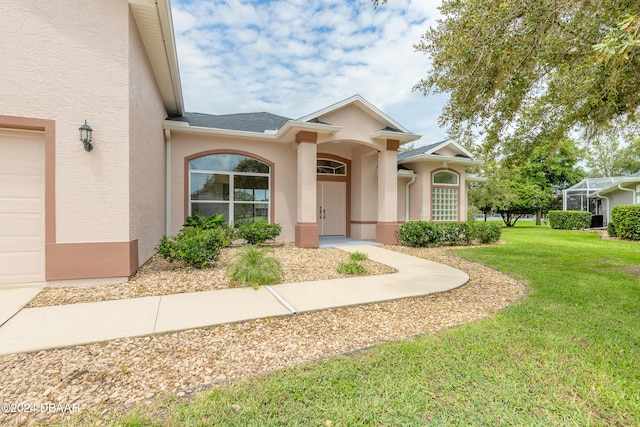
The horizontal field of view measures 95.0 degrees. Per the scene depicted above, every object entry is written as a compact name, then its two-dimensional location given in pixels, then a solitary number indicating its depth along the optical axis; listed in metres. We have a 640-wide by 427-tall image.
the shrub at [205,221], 9.14
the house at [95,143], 4.92
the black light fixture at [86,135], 5.05
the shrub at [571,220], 20.27
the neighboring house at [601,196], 18.56
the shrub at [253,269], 5.41
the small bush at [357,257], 7.35
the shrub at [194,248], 6.23
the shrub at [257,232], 9.95
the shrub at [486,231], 12.22
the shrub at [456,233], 11.40
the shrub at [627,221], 13.23
